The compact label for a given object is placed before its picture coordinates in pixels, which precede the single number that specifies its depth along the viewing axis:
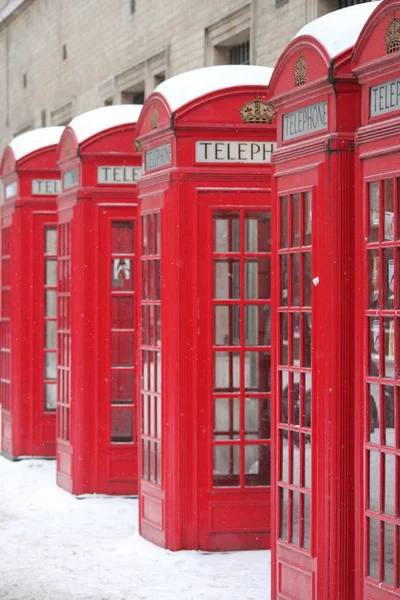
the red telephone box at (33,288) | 12.72
